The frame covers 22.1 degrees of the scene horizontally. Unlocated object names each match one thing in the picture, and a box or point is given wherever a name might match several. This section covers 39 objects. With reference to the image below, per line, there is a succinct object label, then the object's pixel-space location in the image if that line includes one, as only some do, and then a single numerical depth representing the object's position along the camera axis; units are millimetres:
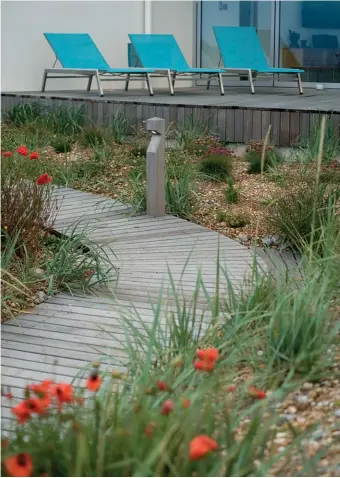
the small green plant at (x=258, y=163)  7480
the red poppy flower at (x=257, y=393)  2148
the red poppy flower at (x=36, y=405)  1906
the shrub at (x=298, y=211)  5538
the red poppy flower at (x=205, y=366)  2058
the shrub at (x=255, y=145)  8078
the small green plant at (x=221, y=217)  6555
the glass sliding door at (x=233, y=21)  14008
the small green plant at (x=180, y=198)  6676
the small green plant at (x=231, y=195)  6875
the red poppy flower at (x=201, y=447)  1705
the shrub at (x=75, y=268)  4469
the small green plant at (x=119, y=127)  8516
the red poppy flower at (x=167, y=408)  1889
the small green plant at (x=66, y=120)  8824
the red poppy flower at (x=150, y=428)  1919
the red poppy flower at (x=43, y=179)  4645
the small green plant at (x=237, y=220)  6447
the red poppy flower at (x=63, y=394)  1905
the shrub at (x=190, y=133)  7977
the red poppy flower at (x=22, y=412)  1878
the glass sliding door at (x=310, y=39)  13422
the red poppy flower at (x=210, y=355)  2096
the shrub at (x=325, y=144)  7086
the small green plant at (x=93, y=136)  8227
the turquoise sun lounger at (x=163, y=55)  11684
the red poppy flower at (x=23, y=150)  5094
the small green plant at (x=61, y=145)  8109
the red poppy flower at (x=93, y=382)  1900
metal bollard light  6383
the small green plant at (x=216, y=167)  7410
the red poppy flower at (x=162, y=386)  2039
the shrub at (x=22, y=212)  4570
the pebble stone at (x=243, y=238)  6176
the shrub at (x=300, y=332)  2799
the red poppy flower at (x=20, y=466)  1711
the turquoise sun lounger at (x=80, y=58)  11164
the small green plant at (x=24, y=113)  9227
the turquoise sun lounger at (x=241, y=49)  11984
